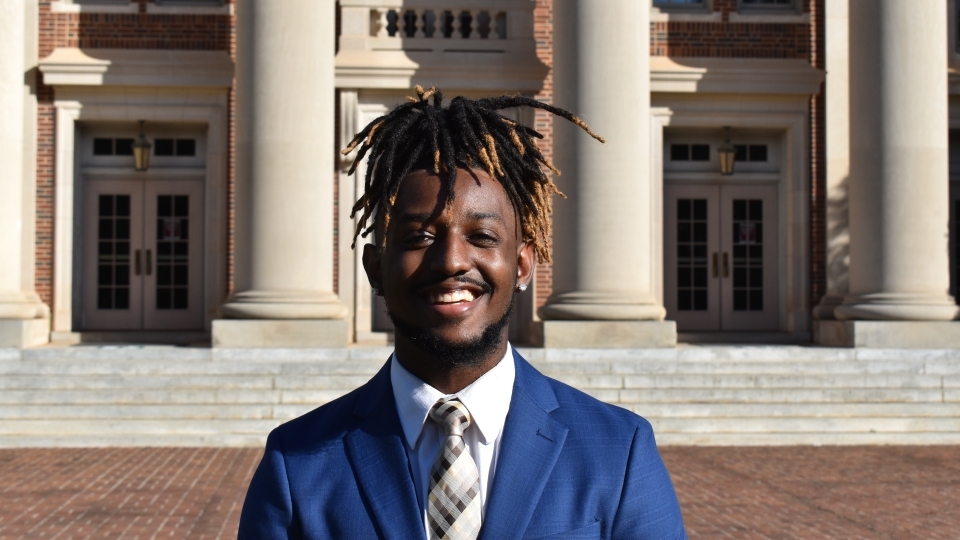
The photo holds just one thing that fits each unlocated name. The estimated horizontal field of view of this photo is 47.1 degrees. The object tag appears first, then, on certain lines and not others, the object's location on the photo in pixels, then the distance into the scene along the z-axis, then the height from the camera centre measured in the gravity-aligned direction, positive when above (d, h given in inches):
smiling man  77.0 -10.1
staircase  454.9 -43.3
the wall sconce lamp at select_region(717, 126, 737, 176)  682.2 +85.0
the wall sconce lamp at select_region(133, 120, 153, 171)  665.6 +84.8
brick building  550.6 +82.4
